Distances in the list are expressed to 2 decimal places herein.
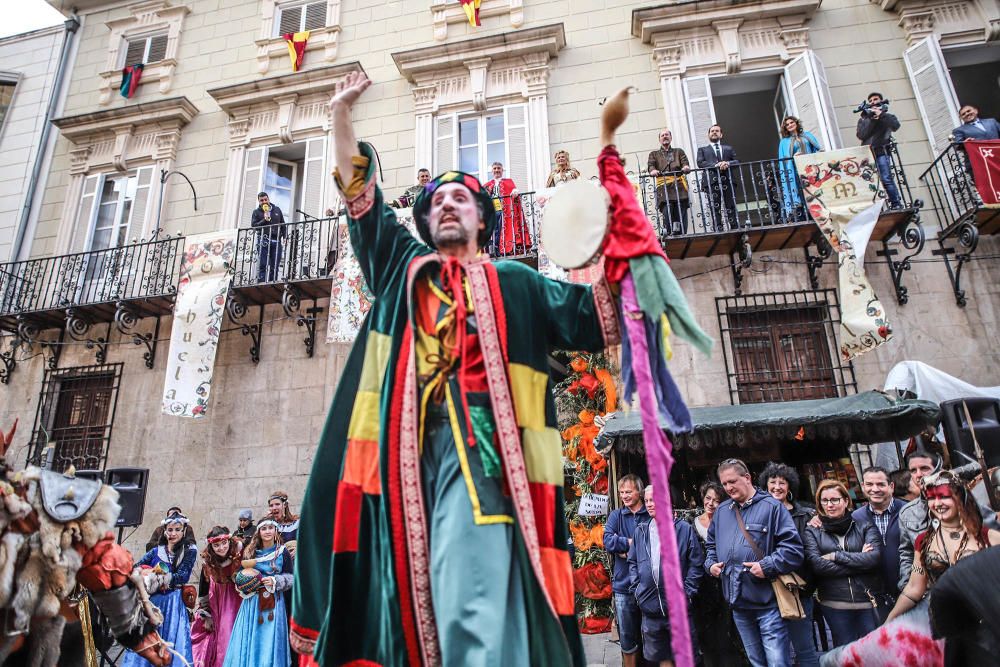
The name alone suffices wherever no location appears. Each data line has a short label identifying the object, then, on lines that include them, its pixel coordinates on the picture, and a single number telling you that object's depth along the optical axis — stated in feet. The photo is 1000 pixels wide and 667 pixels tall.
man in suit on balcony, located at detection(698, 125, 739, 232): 31.22
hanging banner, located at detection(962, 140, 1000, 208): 28.55
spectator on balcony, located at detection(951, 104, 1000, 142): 29.81
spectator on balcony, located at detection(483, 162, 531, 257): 32.58
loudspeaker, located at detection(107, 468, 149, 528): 23.15
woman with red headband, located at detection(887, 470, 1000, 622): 11.44
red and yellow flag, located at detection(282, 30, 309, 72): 41.09
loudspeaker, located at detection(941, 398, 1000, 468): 16.05
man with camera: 29.81
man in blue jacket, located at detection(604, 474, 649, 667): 18.94
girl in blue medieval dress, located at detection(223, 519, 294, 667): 18.67
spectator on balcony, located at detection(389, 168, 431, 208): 32.63
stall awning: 21.40
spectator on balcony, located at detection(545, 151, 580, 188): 32.32
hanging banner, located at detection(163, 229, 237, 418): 31.89
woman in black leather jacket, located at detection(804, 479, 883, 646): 15.28
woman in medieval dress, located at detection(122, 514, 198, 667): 19.48
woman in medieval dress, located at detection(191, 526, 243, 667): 20.31
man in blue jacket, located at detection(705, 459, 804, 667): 15.58
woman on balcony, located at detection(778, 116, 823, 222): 30.40
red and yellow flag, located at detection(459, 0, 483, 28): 39.22
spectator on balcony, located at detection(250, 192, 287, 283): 34.83
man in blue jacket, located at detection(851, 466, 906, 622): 15.20
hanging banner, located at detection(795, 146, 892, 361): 26.73
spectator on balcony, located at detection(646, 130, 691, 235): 31.04
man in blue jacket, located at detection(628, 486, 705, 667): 17.57
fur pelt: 8.30
